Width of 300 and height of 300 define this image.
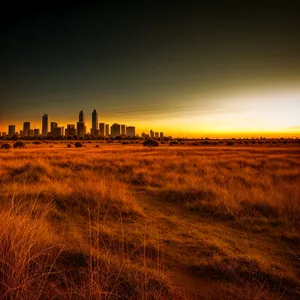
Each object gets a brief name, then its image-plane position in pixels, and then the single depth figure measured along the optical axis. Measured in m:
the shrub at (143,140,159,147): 57.56
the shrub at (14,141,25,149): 47.75
